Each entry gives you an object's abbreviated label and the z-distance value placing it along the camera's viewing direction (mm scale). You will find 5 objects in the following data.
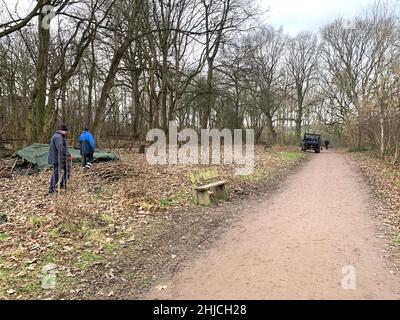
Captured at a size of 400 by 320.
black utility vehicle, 38312
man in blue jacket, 13812
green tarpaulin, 14998
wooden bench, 9633
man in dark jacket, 10414
